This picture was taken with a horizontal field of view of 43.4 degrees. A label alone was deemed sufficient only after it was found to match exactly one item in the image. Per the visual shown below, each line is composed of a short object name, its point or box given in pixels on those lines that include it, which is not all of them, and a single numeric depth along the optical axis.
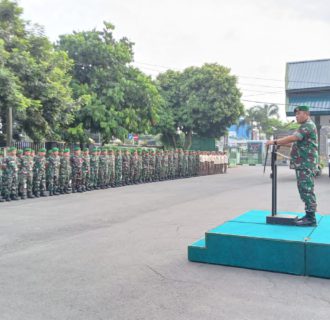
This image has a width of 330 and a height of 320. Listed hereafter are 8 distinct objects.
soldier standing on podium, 5.48
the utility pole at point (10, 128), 16.02
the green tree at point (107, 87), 19.72
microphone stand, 5.53
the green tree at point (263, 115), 62.38
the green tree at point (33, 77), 14.56
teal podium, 4.45
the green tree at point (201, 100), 31.83
